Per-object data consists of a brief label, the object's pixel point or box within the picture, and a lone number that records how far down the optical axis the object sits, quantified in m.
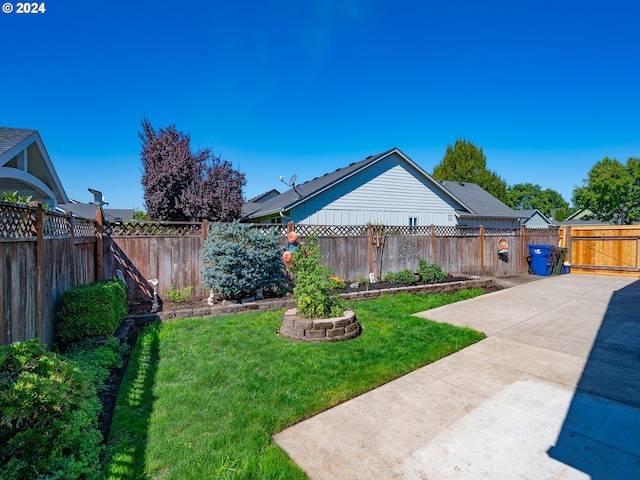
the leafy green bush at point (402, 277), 8.71
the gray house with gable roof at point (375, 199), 13.49
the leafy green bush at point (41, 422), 1.85
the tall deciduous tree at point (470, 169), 33.66
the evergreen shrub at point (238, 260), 6.54
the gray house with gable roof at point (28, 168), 7.24
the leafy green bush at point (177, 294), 6.95
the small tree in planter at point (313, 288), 5.00
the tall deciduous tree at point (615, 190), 27.38
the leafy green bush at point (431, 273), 8.90
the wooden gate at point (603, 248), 10.88
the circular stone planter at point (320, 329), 4.68
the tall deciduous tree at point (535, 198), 57.88
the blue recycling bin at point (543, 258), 11.30
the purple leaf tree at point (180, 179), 12.48
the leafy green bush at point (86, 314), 4.18
